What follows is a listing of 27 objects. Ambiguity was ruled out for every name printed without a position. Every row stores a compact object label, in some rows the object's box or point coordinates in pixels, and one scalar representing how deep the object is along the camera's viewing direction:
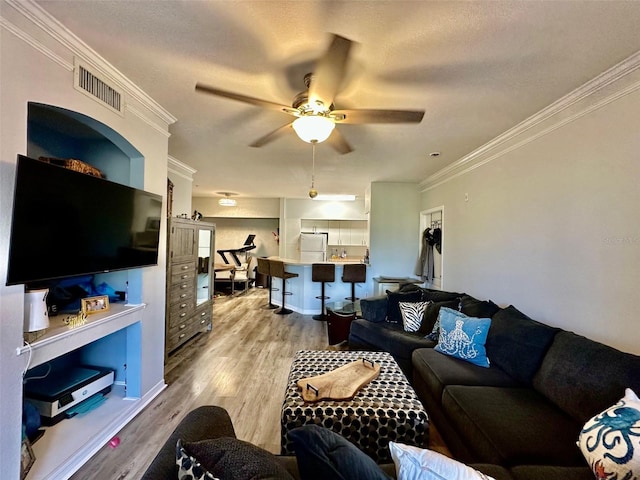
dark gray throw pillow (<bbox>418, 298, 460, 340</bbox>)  3.25
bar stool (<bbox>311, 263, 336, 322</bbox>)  5.43
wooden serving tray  1.86
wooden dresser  3.62
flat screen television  1.45
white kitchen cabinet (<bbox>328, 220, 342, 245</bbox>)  8.26
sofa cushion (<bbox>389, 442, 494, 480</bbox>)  0.86
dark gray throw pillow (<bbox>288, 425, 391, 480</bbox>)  0.82
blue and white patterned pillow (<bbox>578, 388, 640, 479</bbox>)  1.11
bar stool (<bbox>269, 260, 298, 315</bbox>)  5.71
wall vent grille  1.84
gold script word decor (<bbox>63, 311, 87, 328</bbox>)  1.87
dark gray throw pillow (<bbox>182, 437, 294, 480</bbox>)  0.80
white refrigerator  7.70
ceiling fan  1.71
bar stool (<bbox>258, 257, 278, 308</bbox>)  6.14
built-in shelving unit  1.72
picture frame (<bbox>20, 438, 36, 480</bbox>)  1.60
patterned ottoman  1.72
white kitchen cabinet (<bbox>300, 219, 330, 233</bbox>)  8.19
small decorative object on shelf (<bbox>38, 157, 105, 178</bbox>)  2.12
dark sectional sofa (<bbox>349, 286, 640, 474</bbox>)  1.47
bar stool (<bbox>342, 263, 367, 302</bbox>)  5.38
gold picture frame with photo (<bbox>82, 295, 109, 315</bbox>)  2.12
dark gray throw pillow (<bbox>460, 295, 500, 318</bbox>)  2.77
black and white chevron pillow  3.37
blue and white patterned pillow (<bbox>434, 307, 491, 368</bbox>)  2.49
